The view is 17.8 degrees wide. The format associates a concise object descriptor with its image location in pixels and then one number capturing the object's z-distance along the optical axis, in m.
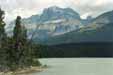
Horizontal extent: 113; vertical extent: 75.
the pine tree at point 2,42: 94.25
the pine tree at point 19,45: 105.94
